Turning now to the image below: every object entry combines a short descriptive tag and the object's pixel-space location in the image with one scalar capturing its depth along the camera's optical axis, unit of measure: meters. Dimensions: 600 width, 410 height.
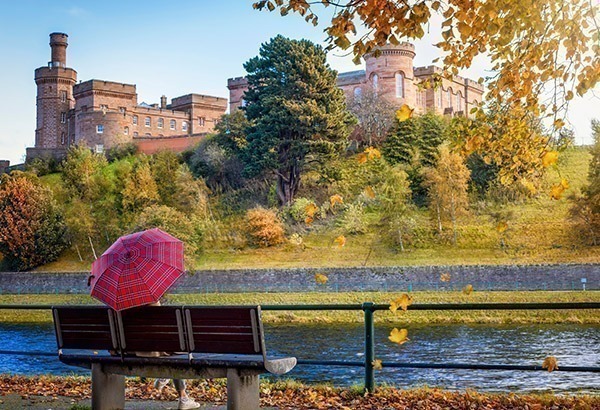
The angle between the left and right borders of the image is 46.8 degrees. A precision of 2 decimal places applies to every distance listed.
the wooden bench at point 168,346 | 5.39
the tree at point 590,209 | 37.69
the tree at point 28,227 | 48.03
